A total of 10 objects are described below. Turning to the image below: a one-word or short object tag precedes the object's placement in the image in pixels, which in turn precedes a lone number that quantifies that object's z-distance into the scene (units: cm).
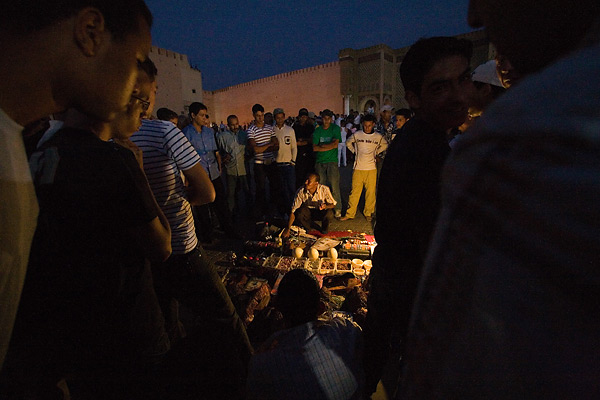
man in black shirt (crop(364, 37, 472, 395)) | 141
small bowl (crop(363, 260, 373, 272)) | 357
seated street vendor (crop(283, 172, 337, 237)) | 503
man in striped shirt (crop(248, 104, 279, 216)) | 602
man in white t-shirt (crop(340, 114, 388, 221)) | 579
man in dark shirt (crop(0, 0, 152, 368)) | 54
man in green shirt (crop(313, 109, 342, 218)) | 618
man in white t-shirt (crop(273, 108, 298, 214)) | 610
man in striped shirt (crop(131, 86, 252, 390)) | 199
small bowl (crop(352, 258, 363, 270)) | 362
